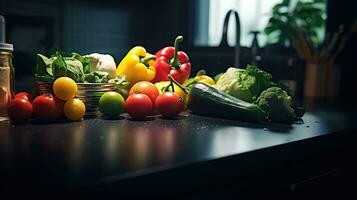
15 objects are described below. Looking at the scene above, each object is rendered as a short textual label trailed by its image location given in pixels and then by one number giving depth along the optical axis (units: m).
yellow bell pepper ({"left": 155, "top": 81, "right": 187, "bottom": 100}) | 1.25
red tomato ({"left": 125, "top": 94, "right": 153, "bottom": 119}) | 1.06
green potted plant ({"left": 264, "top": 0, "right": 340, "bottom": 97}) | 2.00
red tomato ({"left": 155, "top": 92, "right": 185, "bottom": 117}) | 1.09
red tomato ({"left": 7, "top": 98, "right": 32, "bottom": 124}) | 0.93
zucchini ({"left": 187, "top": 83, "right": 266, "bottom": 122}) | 1.06
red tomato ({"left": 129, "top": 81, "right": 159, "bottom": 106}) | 1.14
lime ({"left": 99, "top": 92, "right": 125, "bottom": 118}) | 1.05
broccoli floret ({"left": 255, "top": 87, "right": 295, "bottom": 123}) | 1.06
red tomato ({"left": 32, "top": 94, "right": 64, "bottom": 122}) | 0.95
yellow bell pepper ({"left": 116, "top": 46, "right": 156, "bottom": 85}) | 1.23
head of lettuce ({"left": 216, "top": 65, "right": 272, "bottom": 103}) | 1.14
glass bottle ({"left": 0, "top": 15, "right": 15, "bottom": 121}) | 0.94
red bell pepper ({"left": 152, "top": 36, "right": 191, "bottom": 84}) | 1.32
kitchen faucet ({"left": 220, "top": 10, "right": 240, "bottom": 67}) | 1.73
